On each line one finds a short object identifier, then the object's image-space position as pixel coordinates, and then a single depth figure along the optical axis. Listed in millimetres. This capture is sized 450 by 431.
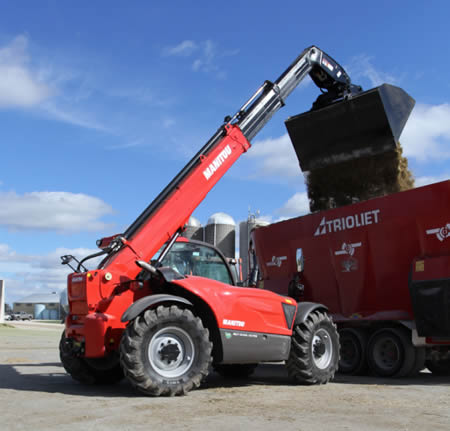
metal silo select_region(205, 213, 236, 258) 29766
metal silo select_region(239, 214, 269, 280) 31033
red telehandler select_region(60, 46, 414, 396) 6492
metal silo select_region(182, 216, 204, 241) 28694
